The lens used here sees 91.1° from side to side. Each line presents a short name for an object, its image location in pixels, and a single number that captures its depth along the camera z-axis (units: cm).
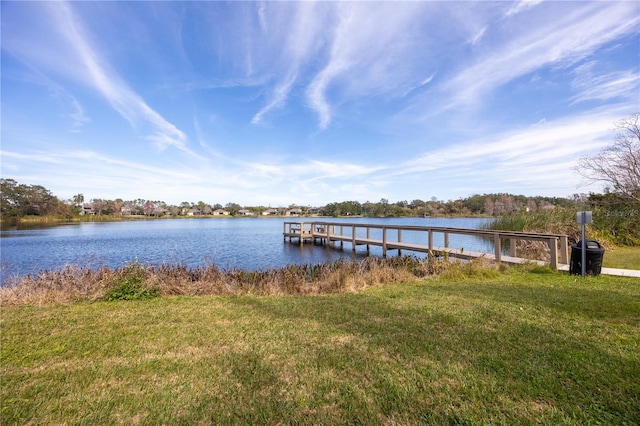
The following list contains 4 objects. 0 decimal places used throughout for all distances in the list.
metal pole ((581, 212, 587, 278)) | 817
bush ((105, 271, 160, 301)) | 691
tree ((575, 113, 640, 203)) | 1505
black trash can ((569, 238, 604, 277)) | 837
